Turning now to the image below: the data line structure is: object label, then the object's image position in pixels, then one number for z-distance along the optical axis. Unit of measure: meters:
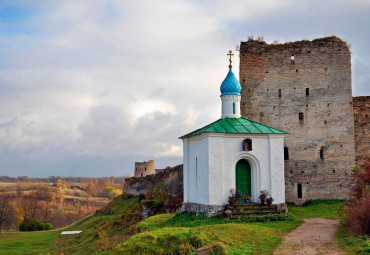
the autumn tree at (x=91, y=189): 106.44
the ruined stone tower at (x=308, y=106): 22.56
